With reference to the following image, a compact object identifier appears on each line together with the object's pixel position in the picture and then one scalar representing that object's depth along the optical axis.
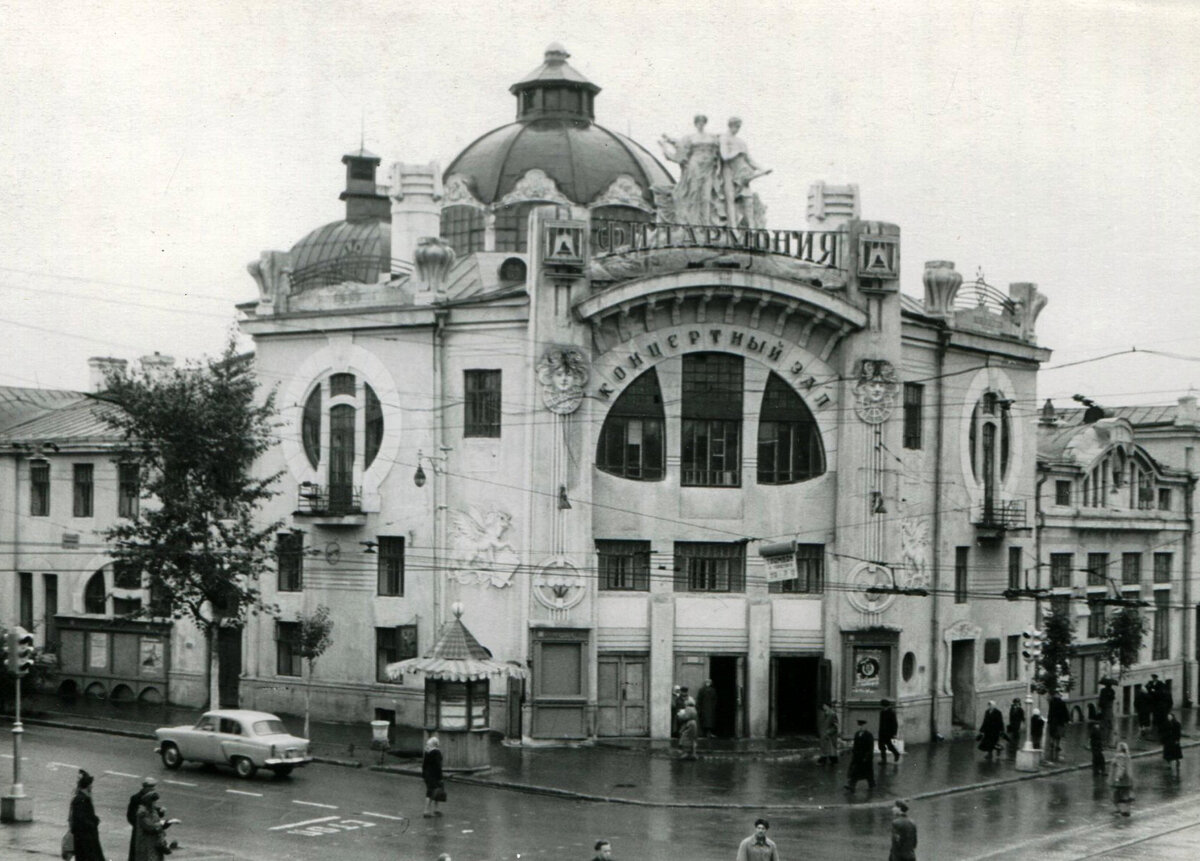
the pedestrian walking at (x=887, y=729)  41.69
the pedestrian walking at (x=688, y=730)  41.06
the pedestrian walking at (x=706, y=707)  44.75
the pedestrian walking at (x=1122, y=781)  35.75
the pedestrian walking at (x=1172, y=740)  41.84
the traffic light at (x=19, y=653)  30.33
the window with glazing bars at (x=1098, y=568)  57.41
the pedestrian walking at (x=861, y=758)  36.91
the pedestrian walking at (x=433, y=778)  32.06
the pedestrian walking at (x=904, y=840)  25.44
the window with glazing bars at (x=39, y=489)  55.09
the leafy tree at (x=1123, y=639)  53.50
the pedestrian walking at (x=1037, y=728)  43.03
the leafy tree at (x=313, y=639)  44.12
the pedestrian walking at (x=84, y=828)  25.25
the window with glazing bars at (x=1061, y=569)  55.50
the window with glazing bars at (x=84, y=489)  54.06
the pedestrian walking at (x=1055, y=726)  43.38
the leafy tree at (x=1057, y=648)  49.06
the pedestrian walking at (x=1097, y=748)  40.84
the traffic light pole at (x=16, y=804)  30.28
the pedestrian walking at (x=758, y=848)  23.31
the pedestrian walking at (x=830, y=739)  41.25
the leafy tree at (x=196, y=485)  43.62
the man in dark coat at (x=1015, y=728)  45.66
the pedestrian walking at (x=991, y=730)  43.34
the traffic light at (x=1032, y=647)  42.69
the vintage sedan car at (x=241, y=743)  36.25
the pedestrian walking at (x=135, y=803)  25.48
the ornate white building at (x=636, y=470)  44.47
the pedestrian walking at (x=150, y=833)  25.30
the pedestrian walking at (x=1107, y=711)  46.47
